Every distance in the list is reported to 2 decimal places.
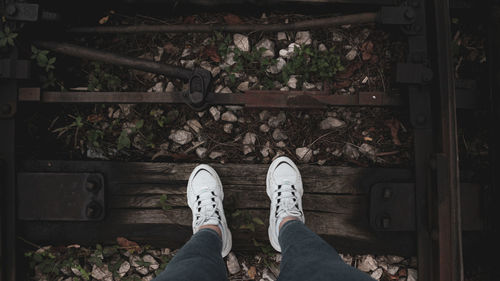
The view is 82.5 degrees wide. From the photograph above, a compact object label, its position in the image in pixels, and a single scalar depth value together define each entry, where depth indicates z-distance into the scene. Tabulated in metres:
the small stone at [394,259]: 2.39
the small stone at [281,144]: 2.39
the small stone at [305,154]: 2.37
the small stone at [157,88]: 2.43
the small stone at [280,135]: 2.39
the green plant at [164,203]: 2.22
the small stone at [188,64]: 2.42
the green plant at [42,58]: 2.20
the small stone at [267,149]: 2.39
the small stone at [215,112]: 2.41
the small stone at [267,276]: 2.43
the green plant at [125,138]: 2.31
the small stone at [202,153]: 2.38
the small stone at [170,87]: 2.42
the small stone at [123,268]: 2.41
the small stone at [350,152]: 2.36
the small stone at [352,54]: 2.40
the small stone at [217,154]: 2.38
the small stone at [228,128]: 2.39
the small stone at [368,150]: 2.36
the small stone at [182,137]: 2.39
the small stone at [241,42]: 2.41
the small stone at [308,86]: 2.38
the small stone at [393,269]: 2.39
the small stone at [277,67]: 2.40
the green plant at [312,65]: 2.35
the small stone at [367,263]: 2.40
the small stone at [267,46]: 2.40
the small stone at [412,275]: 2.37
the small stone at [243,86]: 2.40
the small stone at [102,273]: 2.41
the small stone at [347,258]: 2.40
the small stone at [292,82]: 2.38
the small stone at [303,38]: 2.42
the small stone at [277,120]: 2.38
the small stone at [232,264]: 2.41
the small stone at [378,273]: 2.40
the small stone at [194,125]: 2.41
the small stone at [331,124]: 2.38
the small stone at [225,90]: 2.39
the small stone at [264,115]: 2.39
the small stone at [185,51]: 2.43
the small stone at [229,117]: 2.39
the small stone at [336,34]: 2.43
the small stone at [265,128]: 2.39
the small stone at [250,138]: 2.38
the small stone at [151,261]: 2.41
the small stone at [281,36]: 2.44
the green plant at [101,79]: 2.37
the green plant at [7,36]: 2.07
